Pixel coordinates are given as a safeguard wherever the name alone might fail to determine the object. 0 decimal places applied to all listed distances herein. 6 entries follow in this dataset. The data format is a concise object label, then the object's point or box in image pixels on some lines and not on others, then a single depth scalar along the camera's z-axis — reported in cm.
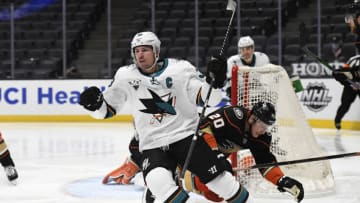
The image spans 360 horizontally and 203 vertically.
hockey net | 848
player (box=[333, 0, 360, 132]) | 950
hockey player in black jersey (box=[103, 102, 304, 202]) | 632
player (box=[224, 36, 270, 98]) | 1251
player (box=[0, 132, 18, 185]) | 912
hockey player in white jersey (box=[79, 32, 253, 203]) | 591
